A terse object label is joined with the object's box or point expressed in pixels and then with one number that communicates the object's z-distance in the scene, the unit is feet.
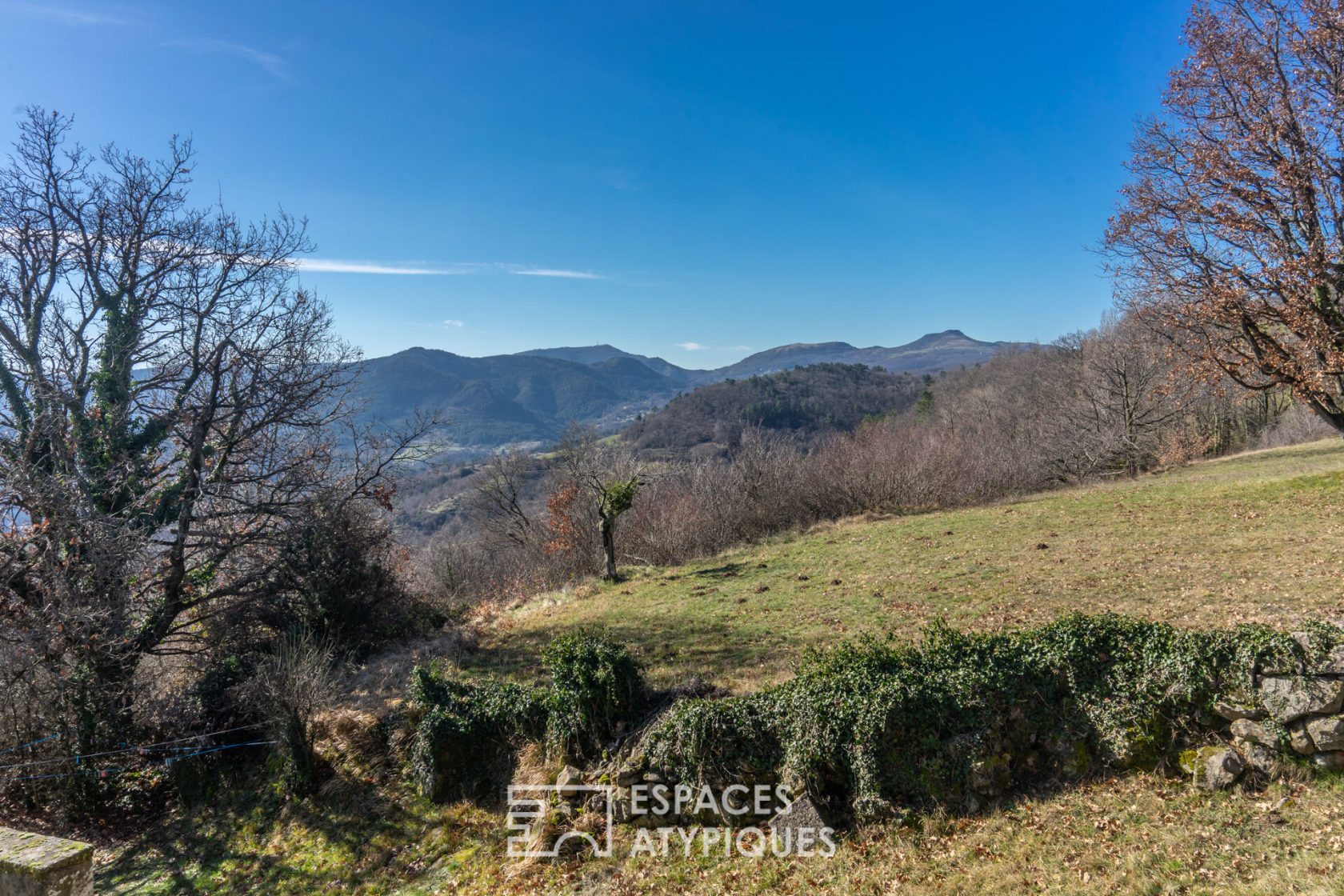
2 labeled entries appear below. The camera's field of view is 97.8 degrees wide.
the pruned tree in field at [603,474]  60.64
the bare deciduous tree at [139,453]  29.73
